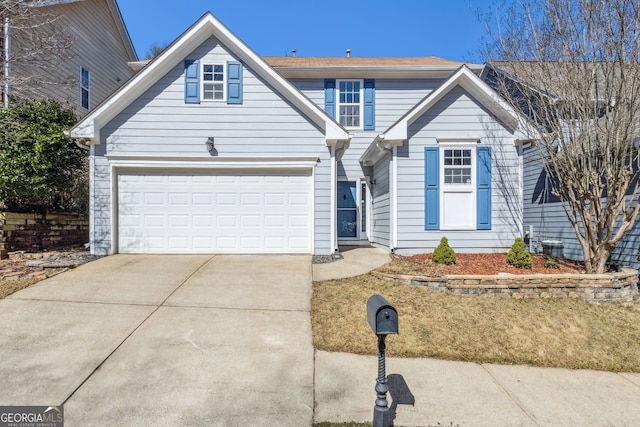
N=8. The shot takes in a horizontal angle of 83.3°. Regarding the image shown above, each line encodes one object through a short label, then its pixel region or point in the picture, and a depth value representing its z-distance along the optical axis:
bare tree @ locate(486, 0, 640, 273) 6.63
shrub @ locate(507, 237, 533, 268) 7.80
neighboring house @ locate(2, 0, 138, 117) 10.86
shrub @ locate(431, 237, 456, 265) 7.91
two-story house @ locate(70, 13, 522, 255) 9.02
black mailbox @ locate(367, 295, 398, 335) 2.80
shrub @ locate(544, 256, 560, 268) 7.92
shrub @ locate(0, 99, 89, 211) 8.49
